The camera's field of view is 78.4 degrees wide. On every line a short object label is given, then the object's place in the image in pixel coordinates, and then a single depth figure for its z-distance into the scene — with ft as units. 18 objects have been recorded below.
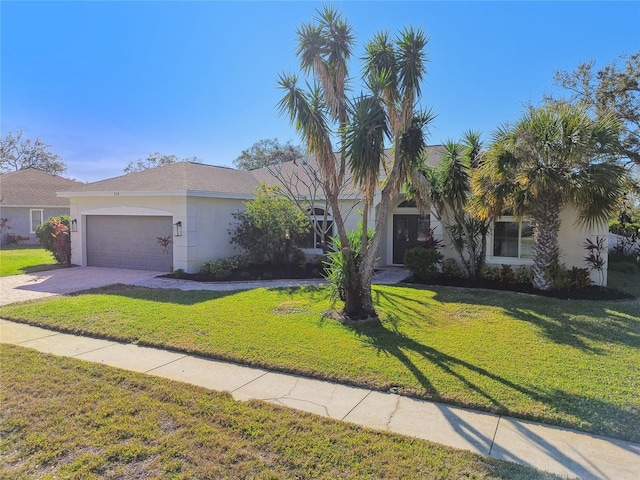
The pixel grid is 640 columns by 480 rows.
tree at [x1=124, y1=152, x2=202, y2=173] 195.00
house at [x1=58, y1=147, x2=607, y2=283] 45.44
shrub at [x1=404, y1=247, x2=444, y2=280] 42.98
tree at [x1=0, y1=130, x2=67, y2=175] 160.25
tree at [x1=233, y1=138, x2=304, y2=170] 139.29
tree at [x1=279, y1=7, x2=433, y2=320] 24.58
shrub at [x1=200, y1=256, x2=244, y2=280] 45.75
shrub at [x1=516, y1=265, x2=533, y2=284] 40.24
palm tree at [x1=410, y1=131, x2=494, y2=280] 41.29
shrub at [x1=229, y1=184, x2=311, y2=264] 48.44
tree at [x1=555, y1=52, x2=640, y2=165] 66.39
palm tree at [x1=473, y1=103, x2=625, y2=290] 32.86
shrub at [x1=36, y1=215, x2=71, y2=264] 55.31
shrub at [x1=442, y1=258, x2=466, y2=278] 44.21
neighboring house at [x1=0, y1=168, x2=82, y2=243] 88.43
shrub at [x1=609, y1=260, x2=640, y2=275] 53.47
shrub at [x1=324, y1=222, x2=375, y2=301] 27.30
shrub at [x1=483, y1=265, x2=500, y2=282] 42.02
